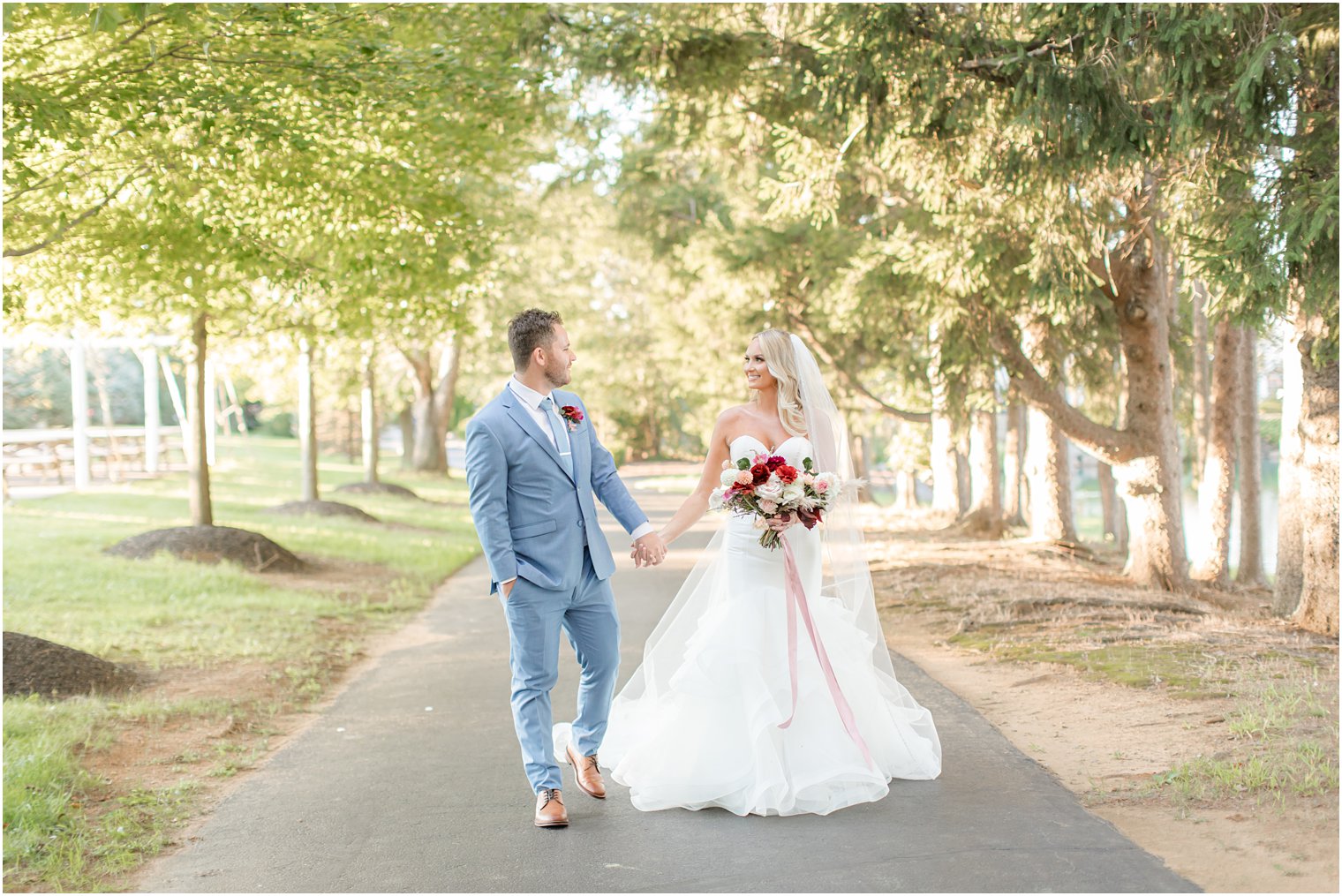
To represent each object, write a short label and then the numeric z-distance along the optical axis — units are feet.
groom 18.93
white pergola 66.80
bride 19.67
